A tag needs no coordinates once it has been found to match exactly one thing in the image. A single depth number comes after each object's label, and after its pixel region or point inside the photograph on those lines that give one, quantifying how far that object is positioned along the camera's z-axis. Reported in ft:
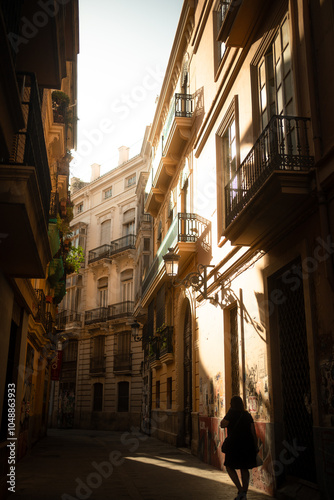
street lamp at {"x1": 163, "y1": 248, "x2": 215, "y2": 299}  39.36
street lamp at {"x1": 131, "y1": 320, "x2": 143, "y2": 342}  80.61
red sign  88.22
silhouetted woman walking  23.17
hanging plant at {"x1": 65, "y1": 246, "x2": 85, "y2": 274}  72.84
